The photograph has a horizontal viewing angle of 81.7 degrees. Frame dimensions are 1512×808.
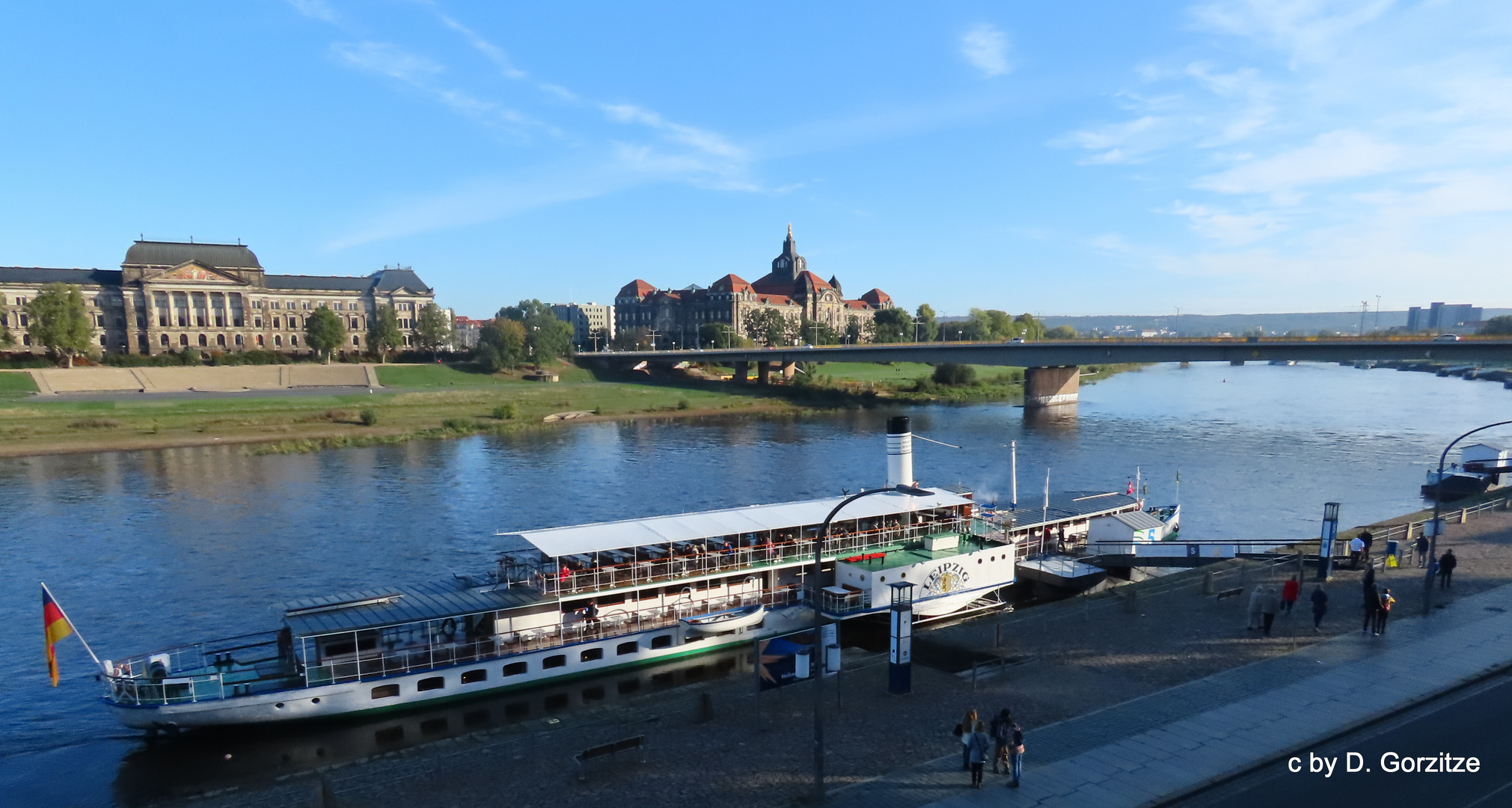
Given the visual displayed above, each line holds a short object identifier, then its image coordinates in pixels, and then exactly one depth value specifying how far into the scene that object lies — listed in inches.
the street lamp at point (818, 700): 517.7
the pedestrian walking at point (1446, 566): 984.9
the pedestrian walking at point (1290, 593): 920.9
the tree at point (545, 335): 4569.4
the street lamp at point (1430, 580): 890.1
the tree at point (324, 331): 4623.5
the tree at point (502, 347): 4439.0
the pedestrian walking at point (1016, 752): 552.4
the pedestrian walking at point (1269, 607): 863.1
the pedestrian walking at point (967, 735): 561.6
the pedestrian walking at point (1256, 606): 880.9
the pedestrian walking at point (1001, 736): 567.2
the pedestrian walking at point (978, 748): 553.3
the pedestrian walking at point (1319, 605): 862.5
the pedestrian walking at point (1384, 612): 829.2
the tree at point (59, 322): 3772.1
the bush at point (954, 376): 4773.6
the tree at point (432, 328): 4909.0
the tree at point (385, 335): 4835.1
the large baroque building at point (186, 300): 4938.5
